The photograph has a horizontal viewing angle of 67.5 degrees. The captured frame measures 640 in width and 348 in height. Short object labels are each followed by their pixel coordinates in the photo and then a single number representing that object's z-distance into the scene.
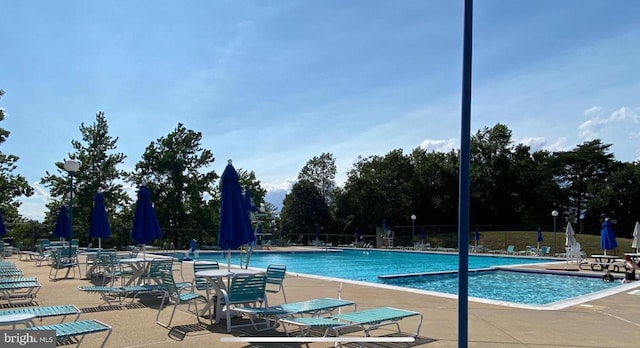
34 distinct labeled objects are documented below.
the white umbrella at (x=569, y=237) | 19.05
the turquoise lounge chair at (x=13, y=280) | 7.99
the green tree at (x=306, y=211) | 44.94
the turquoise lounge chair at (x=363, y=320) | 5.30
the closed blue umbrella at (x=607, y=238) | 16.81
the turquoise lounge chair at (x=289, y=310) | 5.98
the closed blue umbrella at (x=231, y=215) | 7.03
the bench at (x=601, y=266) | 15.93
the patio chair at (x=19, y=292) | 7.44
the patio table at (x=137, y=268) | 9.26
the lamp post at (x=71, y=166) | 13.26
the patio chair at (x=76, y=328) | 4.28
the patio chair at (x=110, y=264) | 9.82
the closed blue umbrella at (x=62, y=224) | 16.83
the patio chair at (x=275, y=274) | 7.65
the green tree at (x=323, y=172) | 47.09
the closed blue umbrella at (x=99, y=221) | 12.63
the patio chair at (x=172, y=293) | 6.42
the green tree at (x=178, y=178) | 31.56
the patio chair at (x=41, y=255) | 15.72
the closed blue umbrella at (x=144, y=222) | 10.27
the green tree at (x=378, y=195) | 43.34
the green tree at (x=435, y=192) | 43.97
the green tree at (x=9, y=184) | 26.33
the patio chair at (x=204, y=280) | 6.92
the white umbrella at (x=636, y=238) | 17.06
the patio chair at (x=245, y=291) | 6.16
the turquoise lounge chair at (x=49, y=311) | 5.16
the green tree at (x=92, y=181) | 28.41
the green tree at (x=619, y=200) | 40.62
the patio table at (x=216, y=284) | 6.55
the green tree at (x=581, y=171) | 48.16
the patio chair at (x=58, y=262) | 12.23
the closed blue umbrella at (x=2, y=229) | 14.97
